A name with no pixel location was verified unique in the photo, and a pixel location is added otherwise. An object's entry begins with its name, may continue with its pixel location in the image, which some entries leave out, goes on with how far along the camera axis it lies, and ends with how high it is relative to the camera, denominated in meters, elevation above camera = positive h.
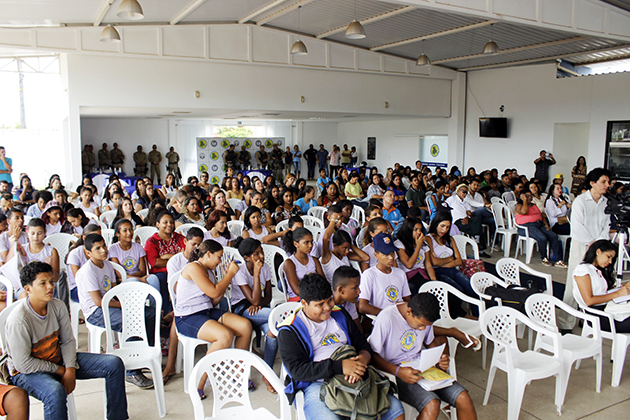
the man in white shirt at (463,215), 7.31 -0.87
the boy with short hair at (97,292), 3.40 -0.99
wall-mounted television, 13.85 +0.94
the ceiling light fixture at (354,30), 7.79 +2.10
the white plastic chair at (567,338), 3.30 -1.31
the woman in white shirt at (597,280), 3.69 -0.94
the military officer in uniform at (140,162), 16.09 -0.19
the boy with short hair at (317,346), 2.36 -1.00
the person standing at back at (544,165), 12.41 -0.13
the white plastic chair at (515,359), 3.00 -1.33
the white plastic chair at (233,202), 7.64 -0.72
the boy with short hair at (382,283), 3.43 -0.90
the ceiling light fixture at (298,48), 9.32 +2.13
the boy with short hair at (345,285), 3.00 -0.80
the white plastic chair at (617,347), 3.53 -1.38
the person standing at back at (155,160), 16.45 -0.12
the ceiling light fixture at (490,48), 9.27 +2.16
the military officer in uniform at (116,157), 15.83 -0.03
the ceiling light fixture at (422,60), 10.78 +2.23
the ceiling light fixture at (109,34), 7.41 +1.89
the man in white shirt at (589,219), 4.52 -0.56
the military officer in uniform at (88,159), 14.88 -0.10
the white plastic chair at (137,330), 3.04 -1.19
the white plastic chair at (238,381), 2.33 -1.13
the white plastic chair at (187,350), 3.27 -1.33
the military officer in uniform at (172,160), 16.52 -0.12
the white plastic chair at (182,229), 5.38 -0.81
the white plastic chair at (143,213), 6.33 -0.76
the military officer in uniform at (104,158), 15.64 -0.07
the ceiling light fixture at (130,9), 5.99 +1.86
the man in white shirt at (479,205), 7.88 -0.77
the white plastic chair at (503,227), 7.48 -1.08
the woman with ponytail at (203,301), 3.26 -1.00
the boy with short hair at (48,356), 2.49 -1.09
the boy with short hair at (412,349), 2.57 -1.09
